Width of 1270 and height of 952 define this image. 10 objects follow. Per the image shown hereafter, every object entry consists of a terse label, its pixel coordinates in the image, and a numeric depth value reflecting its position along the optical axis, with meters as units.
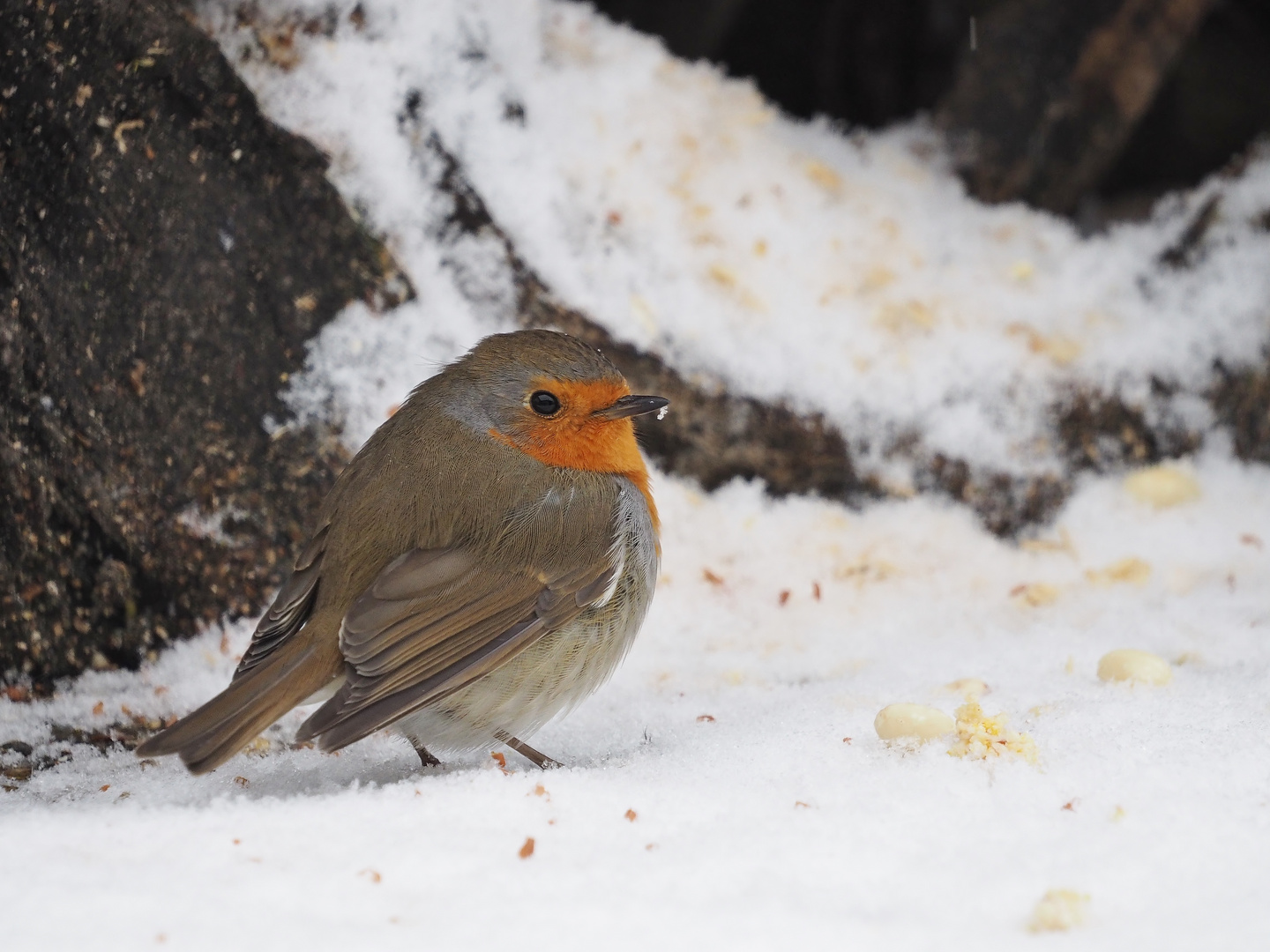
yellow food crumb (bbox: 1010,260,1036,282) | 8.37
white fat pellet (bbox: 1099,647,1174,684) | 5.59
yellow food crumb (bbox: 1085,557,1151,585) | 7.31
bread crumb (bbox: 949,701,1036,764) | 4.55
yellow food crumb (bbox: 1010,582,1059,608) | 7.13
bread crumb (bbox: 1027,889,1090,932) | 3.37
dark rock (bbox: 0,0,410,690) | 5.65
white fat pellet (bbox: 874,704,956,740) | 4.79
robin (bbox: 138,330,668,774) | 4.71
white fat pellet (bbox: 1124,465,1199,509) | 7.72
